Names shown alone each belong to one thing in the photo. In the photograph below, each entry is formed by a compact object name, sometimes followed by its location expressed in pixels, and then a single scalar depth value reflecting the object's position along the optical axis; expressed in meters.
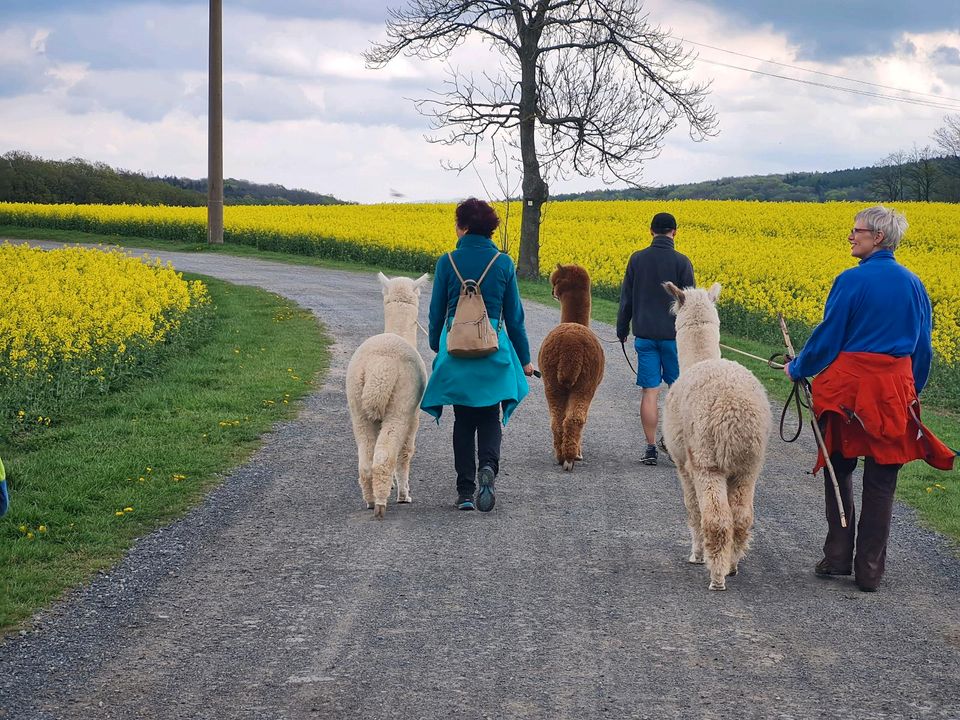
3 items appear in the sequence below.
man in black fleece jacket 8.88
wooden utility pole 30.12
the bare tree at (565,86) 28.48
